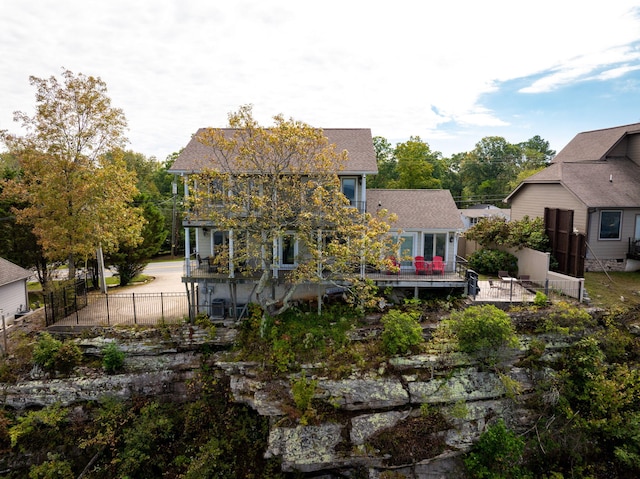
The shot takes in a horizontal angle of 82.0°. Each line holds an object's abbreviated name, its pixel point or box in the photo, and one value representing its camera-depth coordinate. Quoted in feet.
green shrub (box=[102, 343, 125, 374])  47.01
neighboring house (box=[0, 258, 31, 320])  61.31
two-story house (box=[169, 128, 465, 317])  51.11
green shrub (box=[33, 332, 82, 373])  46.60
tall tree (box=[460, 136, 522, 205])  163.84
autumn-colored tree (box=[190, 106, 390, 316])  46.60
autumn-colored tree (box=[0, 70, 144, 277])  52.44
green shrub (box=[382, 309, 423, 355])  44.93
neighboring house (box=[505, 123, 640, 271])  62.80
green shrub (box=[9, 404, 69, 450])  43.06
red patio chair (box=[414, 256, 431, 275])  55.21
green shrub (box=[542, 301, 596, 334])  46.16
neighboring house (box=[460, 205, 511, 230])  115.34
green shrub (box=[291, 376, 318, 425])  40.20
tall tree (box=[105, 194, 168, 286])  76.89
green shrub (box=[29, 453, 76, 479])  40.69
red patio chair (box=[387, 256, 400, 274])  55.93
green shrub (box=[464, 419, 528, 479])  39.93
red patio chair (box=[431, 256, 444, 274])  55.57
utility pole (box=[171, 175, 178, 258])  121.41
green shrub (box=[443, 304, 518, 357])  43.16
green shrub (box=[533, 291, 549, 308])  49.83
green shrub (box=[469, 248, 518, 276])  66.39
